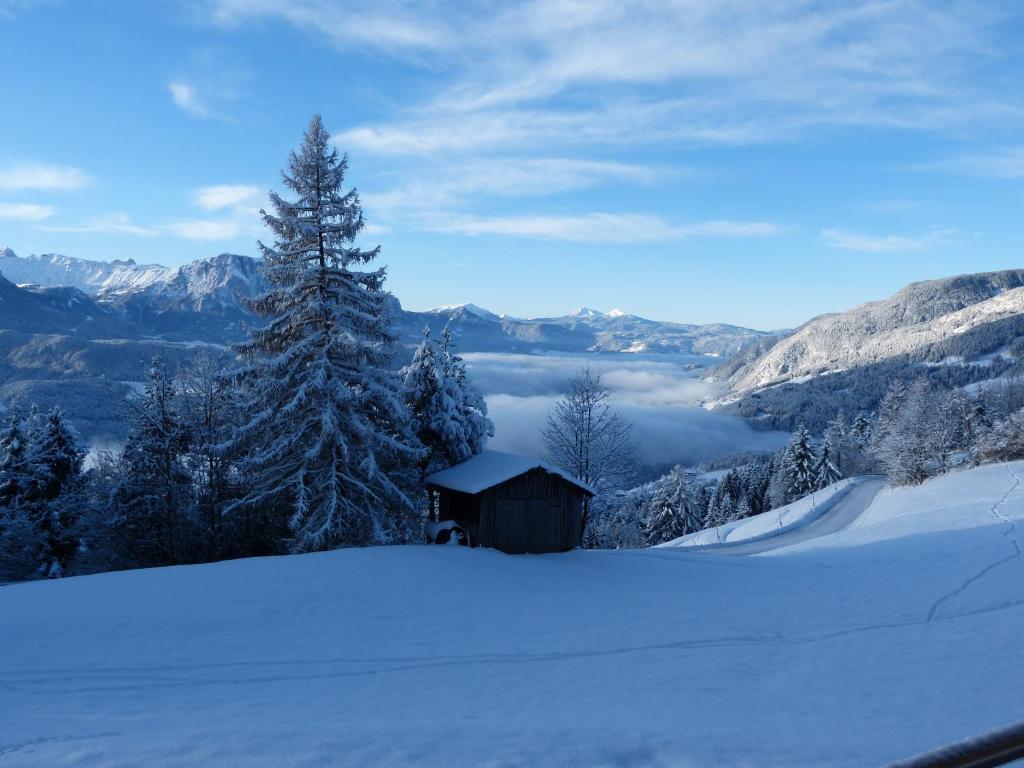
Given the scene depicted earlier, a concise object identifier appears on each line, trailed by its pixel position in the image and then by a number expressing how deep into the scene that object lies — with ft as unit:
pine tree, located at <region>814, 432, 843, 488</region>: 195.83
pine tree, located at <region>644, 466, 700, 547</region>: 176.45
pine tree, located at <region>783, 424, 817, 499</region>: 193.36
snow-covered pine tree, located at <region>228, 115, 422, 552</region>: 61.67
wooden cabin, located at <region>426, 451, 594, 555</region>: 67.36
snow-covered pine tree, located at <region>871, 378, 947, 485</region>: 141.79
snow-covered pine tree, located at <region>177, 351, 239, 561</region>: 72.69
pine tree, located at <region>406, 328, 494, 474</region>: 77.05
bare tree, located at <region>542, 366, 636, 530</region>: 98.84
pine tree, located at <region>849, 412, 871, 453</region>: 255.00
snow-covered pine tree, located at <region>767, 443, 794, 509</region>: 197.57
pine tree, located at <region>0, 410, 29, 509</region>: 78.07
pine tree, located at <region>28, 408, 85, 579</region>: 79.87
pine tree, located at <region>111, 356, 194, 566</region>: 74.33
